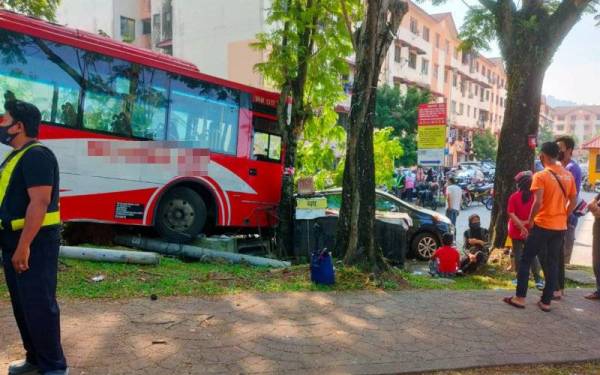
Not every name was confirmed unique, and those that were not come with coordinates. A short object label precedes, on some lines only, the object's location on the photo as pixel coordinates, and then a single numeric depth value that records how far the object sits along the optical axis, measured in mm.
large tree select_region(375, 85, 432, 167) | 33531
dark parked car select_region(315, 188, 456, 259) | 11500
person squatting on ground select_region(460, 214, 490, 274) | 8891
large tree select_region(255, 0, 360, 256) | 10055
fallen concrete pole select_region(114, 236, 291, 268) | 8648
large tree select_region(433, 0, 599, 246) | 9320
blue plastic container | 6535
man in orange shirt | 5750
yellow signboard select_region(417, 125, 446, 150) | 13180
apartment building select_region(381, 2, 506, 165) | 43531
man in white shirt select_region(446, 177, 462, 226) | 14645
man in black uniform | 3293
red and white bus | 7613
